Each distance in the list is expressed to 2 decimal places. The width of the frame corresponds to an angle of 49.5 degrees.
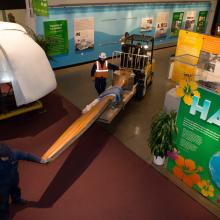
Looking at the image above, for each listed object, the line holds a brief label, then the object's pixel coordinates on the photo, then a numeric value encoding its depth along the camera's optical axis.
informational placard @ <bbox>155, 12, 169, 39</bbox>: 11.98
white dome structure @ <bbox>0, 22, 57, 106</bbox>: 5.02
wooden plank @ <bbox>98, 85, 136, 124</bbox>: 5.41
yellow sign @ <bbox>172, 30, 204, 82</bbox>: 7.95
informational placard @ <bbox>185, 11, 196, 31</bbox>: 13.53
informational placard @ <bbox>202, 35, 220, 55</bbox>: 7.19
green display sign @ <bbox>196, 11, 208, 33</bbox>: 14.46
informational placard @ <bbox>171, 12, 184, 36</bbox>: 12.83
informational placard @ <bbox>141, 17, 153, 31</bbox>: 11.36
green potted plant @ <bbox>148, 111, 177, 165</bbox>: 4.34
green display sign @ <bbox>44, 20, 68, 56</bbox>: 8.42
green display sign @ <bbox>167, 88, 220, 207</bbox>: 3.70
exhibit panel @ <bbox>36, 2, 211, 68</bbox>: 8.94
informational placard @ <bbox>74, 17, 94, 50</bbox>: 9.12
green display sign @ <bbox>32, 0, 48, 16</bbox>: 6.92
